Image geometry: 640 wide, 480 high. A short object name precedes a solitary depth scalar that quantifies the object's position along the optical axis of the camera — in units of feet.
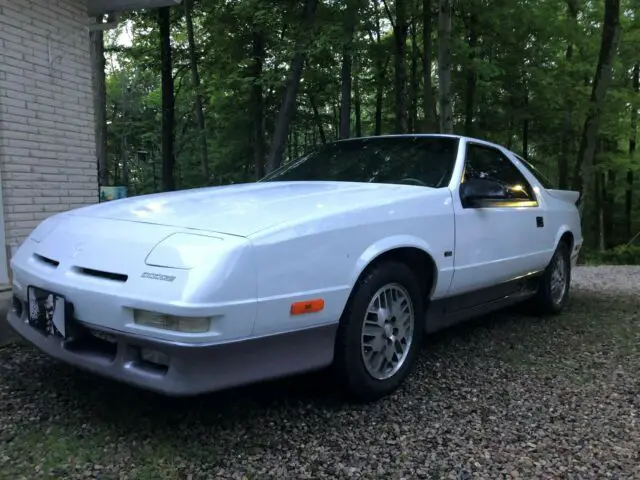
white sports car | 7.29
